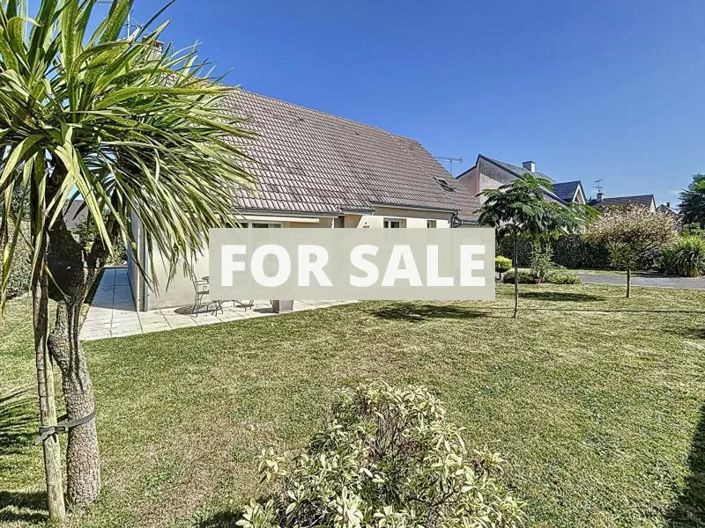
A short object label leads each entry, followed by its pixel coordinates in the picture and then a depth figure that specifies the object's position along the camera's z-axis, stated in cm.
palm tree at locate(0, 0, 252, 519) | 269
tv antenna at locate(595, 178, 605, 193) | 6361
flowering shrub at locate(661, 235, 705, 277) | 2512
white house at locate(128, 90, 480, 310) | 1583
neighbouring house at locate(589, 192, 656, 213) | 5830
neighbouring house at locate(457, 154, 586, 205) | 4509
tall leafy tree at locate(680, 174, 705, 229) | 4648
